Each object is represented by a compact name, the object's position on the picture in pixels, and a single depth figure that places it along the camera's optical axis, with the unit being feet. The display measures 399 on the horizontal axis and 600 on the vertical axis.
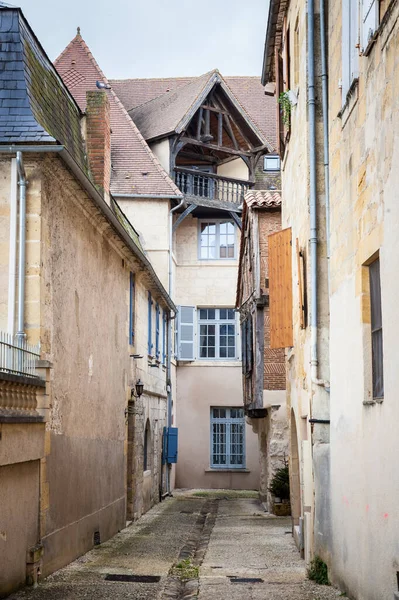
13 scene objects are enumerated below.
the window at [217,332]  90.99
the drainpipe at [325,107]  32.04
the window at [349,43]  25.76
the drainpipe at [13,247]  30.17
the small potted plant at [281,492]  56.80
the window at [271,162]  93.15
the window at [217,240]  91.35
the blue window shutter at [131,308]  54.29
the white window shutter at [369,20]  22.49
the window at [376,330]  23.56
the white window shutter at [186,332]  89.66
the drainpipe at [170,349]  78.17
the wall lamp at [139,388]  55.83
